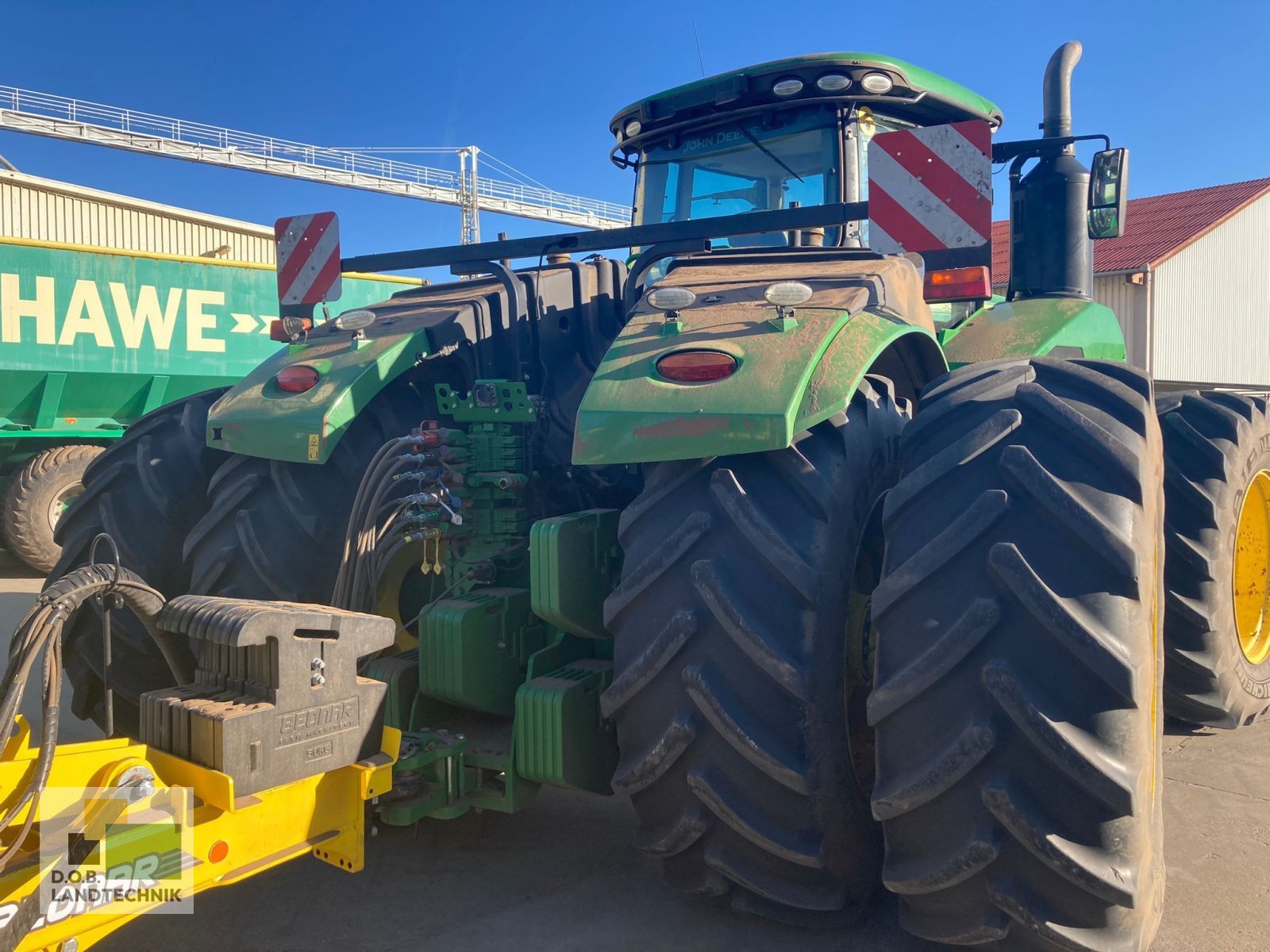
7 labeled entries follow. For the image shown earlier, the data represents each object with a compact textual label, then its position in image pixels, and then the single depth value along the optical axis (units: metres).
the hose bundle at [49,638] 1.88
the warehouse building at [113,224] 19.11
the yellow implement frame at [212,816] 1.84
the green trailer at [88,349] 10.03
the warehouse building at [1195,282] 22.72
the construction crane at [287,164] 41.66
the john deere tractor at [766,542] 2.15
